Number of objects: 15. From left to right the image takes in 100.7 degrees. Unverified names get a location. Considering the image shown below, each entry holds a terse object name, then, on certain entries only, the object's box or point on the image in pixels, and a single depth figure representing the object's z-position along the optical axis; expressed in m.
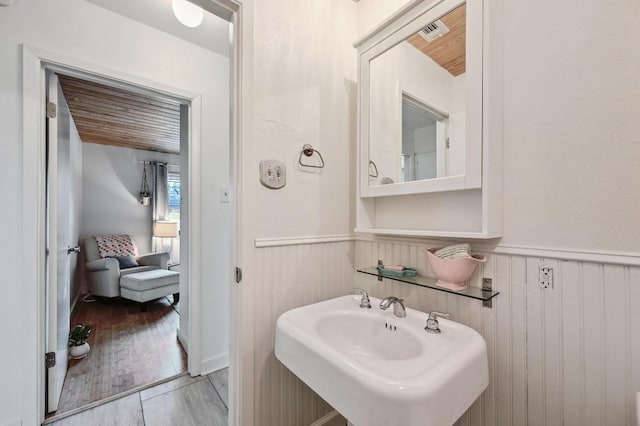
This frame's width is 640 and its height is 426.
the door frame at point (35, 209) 1.36
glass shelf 0.91
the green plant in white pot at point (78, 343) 2.10
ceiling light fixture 1.38
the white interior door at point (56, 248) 1.51
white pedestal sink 0.60
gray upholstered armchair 3.32
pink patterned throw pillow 3.82
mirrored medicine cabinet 0.92
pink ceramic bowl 0.95
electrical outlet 0.83
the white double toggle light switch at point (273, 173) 1.14
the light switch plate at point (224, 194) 2.07
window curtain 4.77
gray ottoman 3.14
